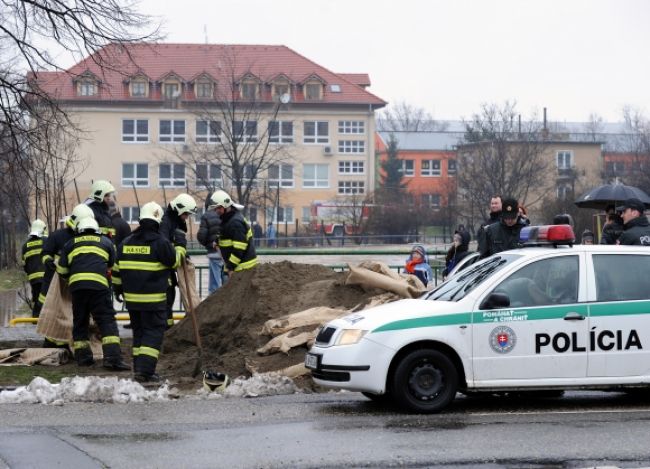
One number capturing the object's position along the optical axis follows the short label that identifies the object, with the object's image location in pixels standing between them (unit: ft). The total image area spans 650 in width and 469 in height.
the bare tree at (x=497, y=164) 197.06
